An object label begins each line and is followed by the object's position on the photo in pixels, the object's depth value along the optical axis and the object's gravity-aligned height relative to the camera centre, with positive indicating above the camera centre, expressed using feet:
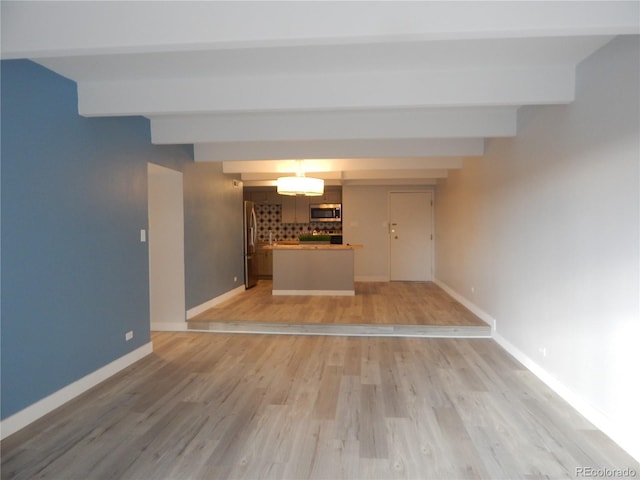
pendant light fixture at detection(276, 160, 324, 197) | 20.12 +2.13
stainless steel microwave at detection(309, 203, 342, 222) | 31.40 +1.22
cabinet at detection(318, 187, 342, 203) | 31.73 +2.36
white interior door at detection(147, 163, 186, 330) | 17.78 -0.40
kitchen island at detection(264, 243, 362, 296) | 25.03 -2.47
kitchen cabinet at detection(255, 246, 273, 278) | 31.30 -2.48
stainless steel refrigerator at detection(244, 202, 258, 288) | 26.60 -0.84
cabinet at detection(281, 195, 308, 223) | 31.78 +1.48
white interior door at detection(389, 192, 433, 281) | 30.60 +0.13
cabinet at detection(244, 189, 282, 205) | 32.17 +2.42
